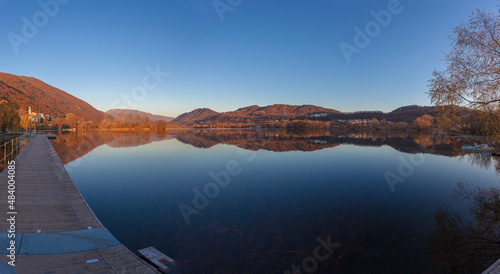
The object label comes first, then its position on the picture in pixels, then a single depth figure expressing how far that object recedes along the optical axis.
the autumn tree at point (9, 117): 49.25
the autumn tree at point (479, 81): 9.93
